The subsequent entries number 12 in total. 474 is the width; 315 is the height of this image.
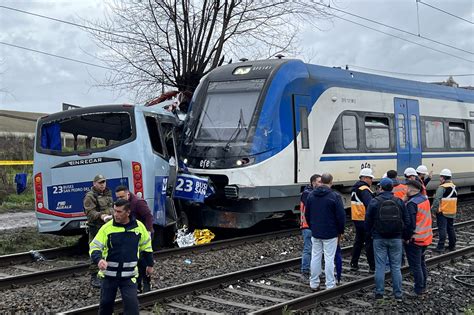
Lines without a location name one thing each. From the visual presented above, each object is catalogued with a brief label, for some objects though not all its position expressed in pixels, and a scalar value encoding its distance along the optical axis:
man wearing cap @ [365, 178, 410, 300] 7.78
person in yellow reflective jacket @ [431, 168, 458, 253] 11.09
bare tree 20.08
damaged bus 10.55
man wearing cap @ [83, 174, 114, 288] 8.34
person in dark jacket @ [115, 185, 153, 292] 7.78
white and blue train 11.82
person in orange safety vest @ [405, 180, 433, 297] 8.18
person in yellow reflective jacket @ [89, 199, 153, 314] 5.78
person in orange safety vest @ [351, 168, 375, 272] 9.47
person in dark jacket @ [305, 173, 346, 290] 8.19
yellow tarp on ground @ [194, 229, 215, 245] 12.33
